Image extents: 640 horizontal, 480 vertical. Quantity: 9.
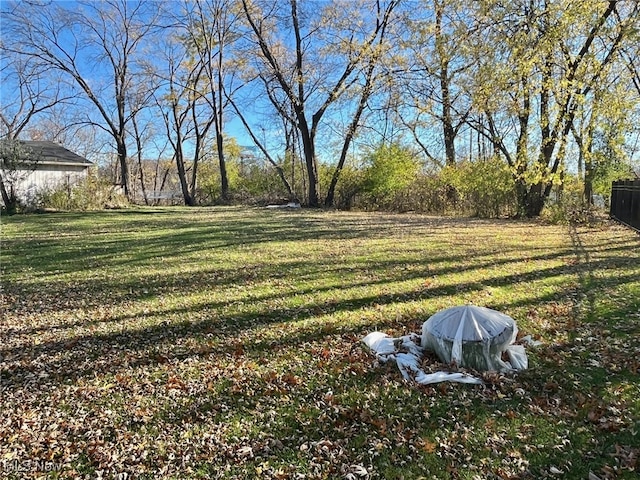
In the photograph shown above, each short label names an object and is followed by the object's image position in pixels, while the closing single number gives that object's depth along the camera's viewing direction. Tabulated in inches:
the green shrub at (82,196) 690.2
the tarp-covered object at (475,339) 130.5
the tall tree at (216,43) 962.1
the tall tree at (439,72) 488.4
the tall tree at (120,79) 930.7
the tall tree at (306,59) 789.9
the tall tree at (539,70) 394.3
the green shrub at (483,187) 613.0
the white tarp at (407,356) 125.9
